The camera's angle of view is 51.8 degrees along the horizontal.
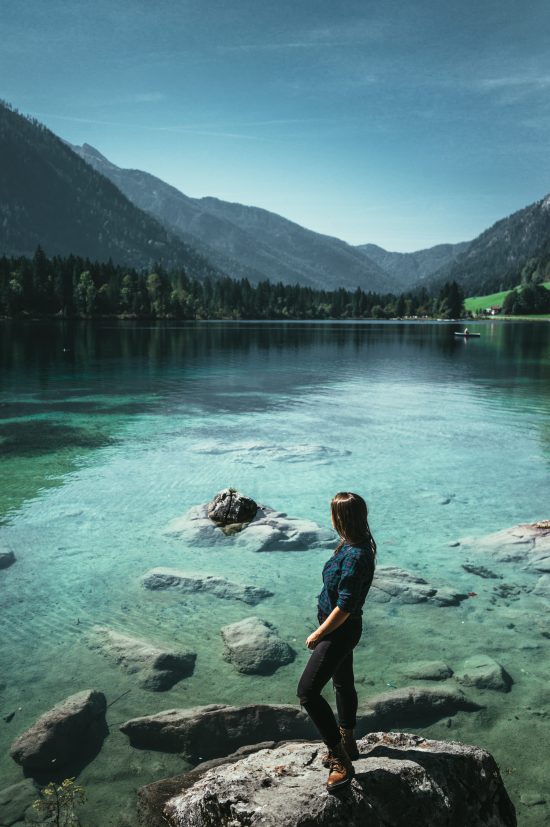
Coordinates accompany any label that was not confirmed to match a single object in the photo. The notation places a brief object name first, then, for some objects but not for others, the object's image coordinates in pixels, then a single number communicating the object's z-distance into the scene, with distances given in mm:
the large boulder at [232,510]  19022
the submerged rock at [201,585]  14219
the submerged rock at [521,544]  16094
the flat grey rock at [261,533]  17531
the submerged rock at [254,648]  11094
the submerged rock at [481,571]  15227
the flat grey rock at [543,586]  14206
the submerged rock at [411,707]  9398
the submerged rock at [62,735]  8586
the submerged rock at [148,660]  10648
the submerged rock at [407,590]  13953
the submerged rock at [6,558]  15984
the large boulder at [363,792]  5594
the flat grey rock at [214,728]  8783
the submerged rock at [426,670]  10742
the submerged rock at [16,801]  7551
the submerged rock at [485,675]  10484
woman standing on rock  6289
